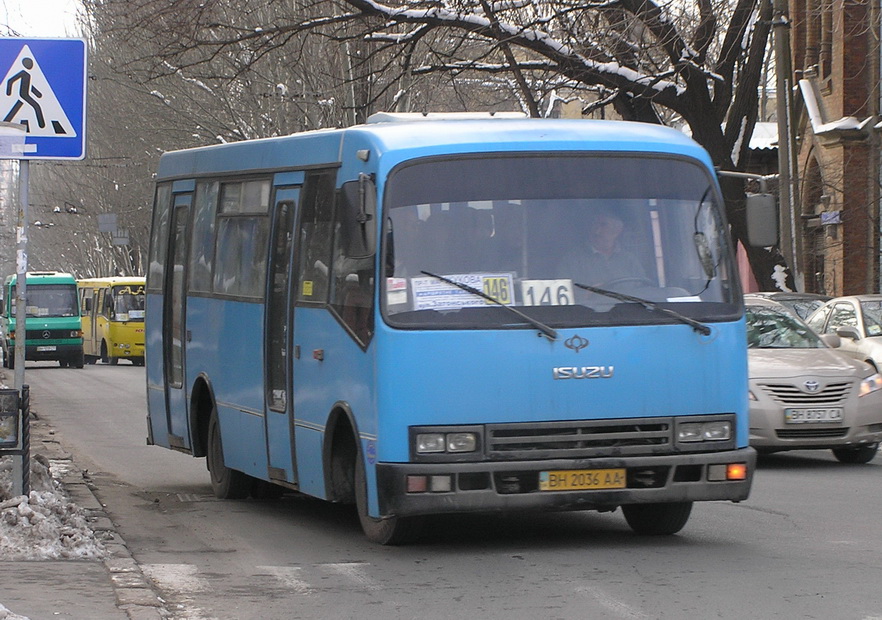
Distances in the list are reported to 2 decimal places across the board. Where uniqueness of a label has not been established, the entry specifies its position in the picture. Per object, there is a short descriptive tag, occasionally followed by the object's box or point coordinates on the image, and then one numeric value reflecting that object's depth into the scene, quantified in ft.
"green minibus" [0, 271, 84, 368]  157.99
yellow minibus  168.96
